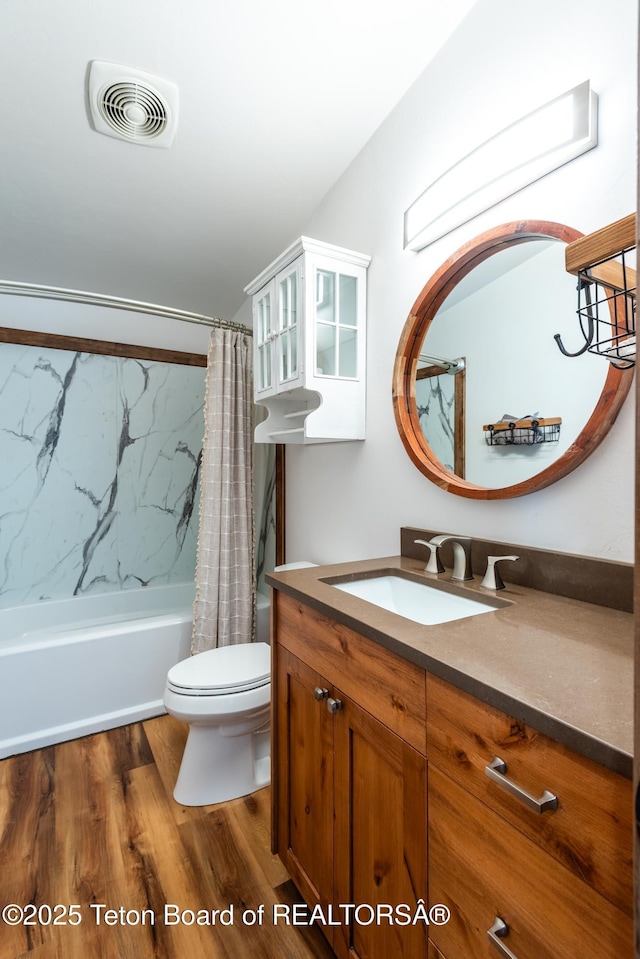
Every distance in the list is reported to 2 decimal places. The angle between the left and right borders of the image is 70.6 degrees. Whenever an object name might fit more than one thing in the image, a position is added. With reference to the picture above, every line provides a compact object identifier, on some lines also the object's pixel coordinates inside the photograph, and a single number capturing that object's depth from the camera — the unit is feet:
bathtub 6.65
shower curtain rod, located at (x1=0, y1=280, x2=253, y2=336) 6.47
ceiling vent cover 4.81
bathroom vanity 1.69
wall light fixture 3.23
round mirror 3.39
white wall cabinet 5.50
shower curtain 7.45
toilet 5.31
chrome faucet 4.02
